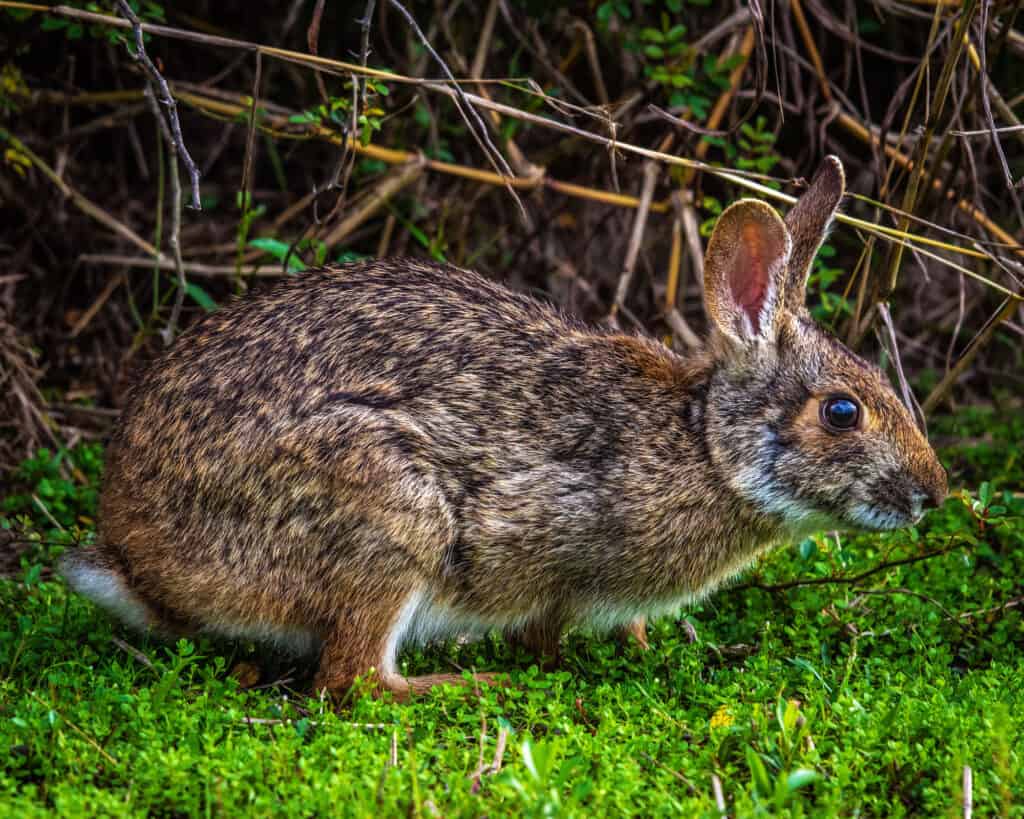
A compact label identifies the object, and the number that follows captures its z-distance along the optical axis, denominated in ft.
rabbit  14.75
